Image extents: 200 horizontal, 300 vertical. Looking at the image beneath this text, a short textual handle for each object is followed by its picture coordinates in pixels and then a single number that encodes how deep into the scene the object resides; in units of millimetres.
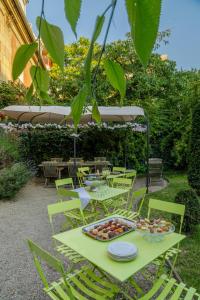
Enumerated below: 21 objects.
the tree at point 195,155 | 6695
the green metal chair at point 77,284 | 2037
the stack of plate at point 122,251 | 2170
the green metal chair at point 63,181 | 5444
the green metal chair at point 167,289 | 2186
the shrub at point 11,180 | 6707
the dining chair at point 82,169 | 7699
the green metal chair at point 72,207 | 3490
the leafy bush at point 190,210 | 4402
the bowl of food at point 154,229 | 2486
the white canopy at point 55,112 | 7275
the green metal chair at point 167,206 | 3278
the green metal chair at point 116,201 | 5081
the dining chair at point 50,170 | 8578
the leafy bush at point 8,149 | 8234
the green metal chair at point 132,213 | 3938
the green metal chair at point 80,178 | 7178
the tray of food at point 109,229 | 2645
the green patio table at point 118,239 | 2044
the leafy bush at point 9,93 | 9969
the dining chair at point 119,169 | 8035
